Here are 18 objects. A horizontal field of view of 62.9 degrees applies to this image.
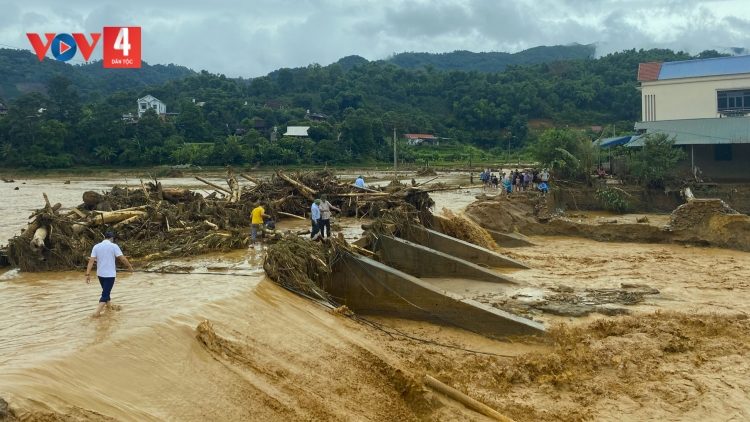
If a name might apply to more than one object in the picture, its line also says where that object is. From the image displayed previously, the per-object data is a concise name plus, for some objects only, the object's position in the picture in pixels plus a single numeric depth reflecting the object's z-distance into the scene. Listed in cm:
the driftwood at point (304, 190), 2136
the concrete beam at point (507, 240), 2188
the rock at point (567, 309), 1292
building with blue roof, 3077
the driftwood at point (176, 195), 1941
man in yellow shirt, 1531
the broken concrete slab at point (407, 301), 1189
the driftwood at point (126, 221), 1528
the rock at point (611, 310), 1287
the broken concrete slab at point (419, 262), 1577
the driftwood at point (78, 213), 1542
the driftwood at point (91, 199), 1741
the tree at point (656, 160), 2925
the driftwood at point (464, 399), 842
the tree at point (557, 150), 3189
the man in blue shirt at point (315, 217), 1461
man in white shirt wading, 882
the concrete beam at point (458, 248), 1772
